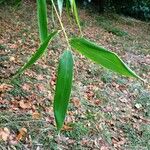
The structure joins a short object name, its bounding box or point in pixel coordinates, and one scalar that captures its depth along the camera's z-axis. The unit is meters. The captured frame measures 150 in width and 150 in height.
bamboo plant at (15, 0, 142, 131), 0.45
